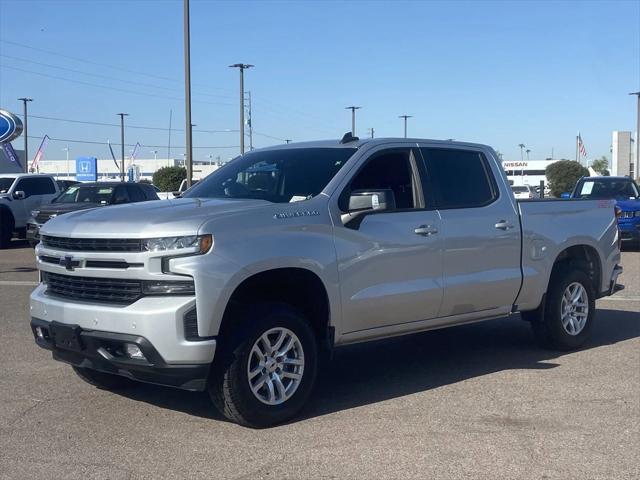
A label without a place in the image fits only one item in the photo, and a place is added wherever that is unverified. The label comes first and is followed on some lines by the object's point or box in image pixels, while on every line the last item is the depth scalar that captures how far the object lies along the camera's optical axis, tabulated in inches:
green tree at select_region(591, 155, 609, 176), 4409.7
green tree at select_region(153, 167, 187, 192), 2143.7
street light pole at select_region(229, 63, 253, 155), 1615.3
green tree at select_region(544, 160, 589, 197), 2201.0
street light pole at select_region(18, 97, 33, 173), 2213.3
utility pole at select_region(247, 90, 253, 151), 2440.9
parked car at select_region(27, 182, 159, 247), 748.0
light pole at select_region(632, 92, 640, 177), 1943.8
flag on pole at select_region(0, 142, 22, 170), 1721.1
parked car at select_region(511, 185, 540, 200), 1105.4
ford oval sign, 1050.1
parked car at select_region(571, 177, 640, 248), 753.0
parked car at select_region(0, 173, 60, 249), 863.1
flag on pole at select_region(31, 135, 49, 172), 2407.7
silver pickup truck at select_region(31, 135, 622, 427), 207.5
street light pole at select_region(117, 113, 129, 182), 2842.5
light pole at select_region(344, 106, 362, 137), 2362.2
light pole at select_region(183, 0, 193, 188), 928.3
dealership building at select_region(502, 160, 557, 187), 3794.3
